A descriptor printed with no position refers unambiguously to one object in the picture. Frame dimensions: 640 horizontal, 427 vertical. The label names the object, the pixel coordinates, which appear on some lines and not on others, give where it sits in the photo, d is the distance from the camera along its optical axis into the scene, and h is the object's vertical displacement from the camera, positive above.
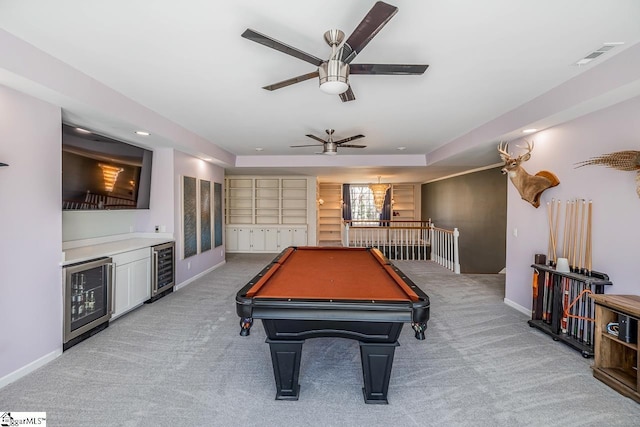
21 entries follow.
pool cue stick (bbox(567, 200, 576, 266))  3.31 -0.26
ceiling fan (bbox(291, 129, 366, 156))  4.64 +0.98
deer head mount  3.57 +0.39
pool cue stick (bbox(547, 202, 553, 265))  3.59 -0.30
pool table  1.97 -0.68
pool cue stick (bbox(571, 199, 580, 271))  3.24 -0.22
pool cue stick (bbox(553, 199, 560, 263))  3.53 -0.28
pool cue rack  2.94 -1.00
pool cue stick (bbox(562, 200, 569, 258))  3.39 -0.27
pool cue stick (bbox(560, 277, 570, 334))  3.19 -0.96
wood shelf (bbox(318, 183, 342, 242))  12.77 -0.10
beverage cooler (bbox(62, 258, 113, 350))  3.00 -0.98
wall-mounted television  3.36 +0.43
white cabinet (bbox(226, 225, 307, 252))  9.28 -0.90
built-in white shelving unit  9.30 -0.13
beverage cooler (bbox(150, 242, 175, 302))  4.48 -0.97
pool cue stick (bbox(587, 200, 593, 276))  3.07 -0.26
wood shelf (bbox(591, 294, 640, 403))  2.35 -1.13
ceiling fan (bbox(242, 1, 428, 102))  1.66 +0.93
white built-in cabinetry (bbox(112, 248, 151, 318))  3.77 -0.97
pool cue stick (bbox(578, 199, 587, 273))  3.16 -0.25
